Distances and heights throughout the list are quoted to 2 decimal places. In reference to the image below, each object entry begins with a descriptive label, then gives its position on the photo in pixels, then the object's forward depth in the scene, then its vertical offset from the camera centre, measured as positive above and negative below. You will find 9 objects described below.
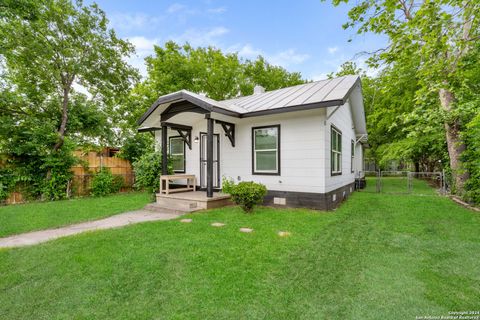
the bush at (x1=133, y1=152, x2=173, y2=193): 8.03 -0.21
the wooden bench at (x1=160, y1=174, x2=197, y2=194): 7.41 -0.58
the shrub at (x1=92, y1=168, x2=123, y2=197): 9.65 -0.71
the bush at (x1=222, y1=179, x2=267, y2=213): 5.77 -0.72
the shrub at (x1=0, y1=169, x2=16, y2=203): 7.81 -0.53
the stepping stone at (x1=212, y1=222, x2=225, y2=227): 4.88 -1.24
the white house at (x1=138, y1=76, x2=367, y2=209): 6.34 +0.83
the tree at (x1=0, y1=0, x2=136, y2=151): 8.63 +4.58
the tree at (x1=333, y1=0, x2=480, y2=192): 3.77 +2.32
